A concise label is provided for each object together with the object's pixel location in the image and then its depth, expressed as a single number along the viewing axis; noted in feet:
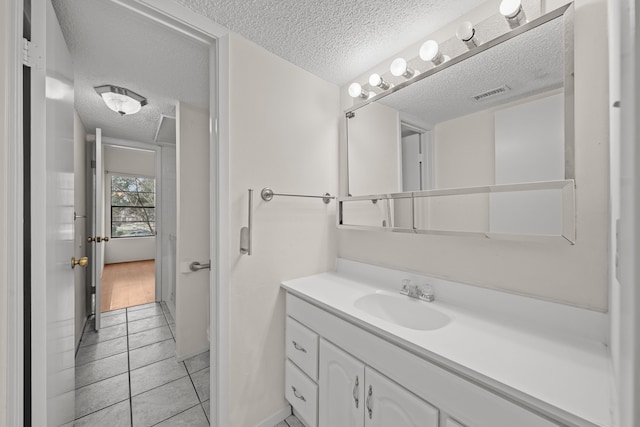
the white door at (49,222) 2.81
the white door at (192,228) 6.78
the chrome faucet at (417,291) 4.06
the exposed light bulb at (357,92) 5.11
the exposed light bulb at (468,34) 3.41
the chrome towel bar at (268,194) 4.54
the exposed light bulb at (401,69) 4.26
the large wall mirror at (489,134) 2.95
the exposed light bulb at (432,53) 3.82
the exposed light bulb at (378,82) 4.69
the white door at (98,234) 7.29
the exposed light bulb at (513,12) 3.05
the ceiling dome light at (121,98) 6.05
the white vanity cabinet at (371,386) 2.31
